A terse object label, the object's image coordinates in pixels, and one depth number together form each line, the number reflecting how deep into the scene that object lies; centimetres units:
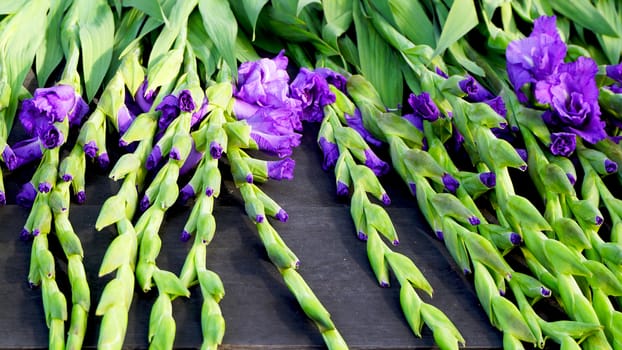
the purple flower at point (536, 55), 188
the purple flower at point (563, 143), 185
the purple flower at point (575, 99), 185
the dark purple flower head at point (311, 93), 196
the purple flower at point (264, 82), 195
